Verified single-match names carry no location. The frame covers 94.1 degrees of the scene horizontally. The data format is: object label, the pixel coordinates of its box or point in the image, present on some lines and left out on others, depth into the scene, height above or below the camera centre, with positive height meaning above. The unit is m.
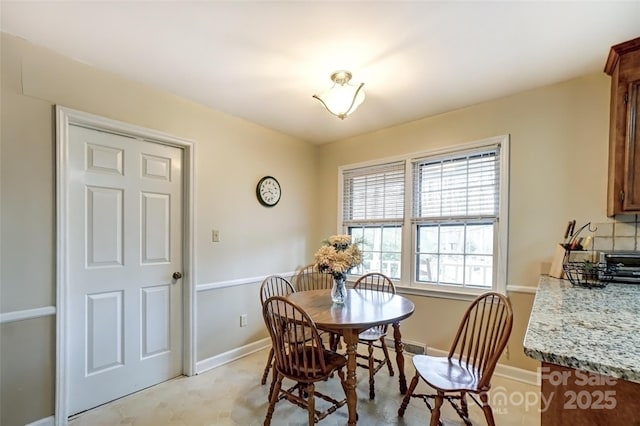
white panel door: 2.10 -0.46
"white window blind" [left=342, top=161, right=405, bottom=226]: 3.34 +0.18
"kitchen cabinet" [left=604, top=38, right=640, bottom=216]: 1.85 +0.52
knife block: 2.15 -0.38
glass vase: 2.29 -0.64
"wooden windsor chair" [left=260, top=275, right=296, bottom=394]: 2.95 -0.84
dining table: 1.81 -0.72
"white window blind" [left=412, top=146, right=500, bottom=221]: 2.71 +0.24
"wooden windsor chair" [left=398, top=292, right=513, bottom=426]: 1.51 -0.93
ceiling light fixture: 2.13 +0.83
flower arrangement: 2.20 -0.36
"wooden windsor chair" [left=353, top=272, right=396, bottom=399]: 2.32 -1.03
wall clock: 3.28 +0.19
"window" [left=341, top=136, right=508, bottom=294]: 2.69 -0.07
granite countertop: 0.75 -0.39
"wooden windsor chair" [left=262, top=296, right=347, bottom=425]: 1.73 -0.95
